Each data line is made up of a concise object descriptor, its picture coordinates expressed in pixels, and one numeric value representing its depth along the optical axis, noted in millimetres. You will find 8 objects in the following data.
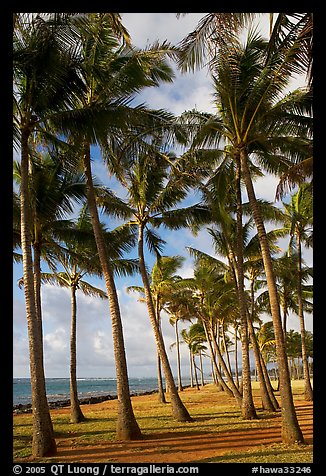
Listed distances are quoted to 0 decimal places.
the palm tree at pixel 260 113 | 10742
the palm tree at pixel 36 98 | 9875
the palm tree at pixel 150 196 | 16531
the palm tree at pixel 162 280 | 27188
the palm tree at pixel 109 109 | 11367
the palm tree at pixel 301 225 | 22516
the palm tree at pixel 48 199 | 14477
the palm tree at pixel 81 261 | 17562
